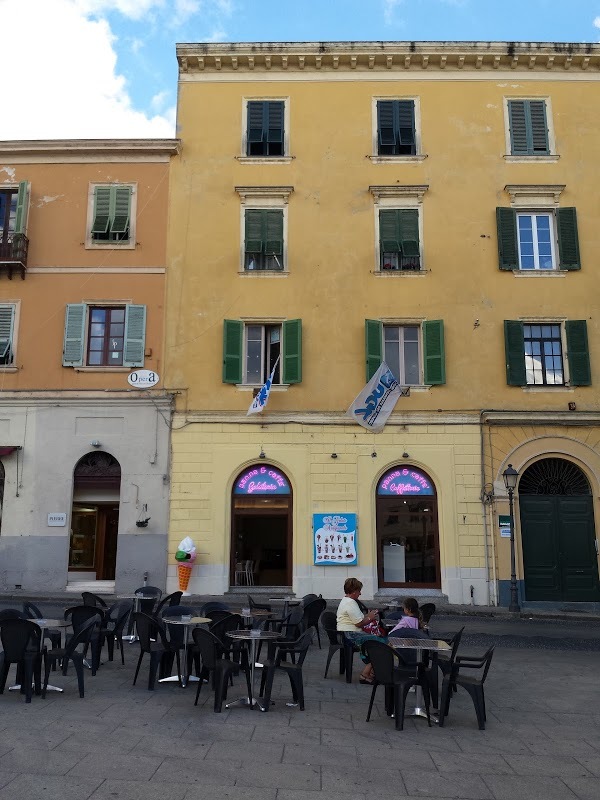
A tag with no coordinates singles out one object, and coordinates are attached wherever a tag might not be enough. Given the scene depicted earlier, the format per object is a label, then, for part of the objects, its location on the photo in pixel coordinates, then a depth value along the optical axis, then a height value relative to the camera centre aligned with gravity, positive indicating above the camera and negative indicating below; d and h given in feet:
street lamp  58.13 +3.74
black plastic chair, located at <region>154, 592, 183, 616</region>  44.57 -2.66
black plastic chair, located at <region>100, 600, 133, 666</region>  35.70 -3.43
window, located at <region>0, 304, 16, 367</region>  66.03 +19.52
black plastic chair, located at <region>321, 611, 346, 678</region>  34.78 -3.71
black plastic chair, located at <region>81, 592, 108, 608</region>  43.52 -2.55
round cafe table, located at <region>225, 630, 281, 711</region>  28.50 -3.21
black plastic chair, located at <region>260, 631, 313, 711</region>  28.48 -4.27
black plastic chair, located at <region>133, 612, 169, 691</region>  31.22 -3.66
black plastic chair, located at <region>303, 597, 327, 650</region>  39.96 -3.03
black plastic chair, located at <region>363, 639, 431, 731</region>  26.00 -4.21
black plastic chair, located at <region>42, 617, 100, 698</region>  29.32 -3.82
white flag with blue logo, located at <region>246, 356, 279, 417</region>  60.75 +12.82
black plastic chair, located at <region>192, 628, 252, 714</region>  28.07 -4.09
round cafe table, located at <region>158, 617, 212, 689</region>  31.99 -3.54
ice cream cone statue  60.85 -0.45
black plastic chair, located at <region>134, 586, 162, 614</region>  44.50 -2.66
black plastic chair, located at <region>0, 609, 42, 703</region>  28.09 -3.61
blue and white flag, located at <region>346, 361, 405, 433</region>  60.44 +12.67
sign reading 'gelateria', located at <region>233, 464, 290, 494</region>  64.44 +6.33
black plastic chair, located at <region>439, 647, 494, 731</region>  26.37 -4.64
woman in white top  33.22 -2.85
